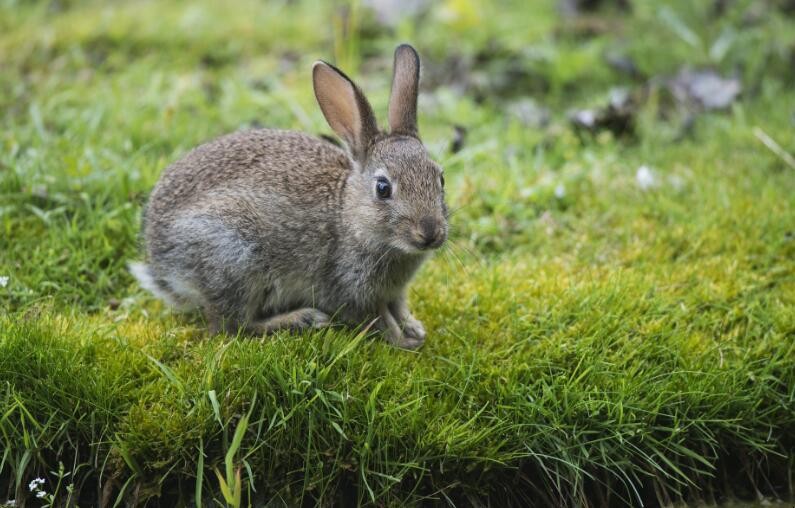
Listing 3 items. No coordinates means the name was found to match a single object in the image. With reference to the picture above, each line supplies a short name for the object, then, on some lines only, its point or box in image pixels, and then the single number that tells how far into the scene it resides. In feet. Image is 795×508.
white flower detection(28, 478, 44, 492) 24.90
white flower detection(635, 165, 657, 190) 42.04
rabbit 30.40
